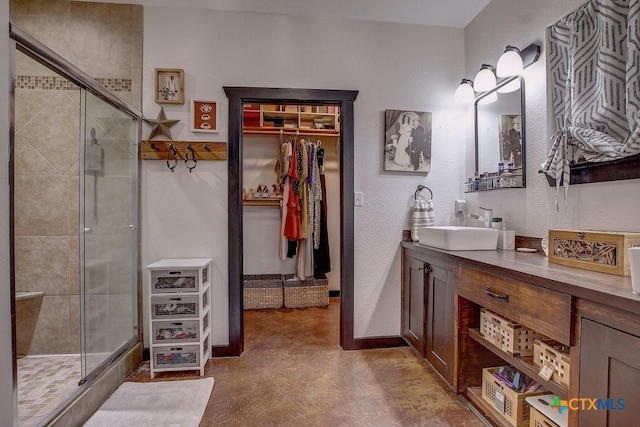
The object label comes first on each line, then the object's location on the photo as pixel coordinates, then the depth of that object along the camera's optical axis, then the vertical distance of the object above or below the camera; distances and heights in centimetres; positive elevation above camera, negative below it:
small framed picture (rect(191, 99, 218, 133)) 237 +70
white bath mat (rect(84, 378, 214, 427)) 165 -107
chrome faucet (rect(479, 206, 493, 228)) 218 -3
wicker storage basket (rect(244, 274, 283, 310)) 350 -90
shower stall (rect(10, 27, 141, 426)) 212 -9
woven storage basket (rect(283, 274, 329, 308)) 354 -89
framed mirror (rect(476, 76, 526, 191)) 202 +52
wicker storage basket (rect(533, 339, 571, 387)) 117 -55
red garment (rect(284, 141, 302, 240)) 354 +0
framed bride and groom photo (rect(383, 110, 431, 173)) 253 +56
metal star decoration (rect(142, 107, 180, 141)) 232 +62
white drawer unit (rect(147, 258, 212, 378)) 209 -69
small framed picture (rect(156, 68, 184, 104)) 235 +90
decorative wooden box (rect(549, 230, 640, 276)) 120 -15
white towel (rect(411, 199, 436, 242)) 247 -3
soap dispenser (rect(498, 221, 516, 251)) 200 -16
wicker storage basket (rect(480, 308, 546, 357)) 144 -56
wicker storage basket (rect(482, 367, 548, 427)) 145 -88
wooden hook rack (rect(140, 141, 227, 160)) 232 +45
